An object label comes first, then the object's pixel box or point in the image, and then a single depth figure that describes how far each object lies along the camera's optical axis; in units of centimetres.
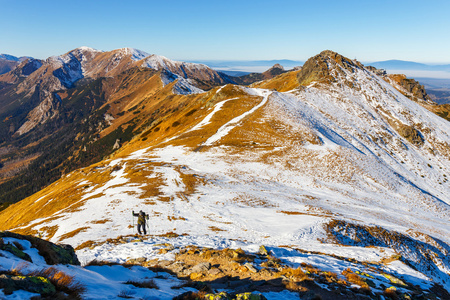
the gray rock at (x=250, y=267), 1286
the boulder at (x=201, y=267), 1299
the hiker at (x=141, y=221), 2175
